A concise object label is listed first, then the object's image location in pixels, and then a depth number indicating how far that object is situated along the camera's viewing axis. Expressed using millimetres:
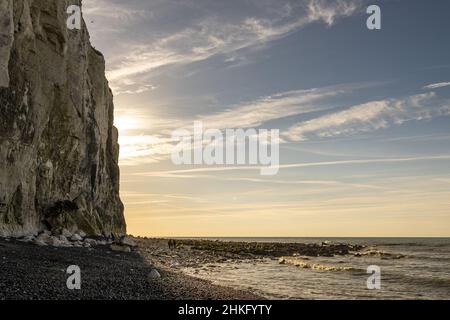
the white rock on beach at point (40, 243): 29772
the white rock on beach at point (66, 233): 37838
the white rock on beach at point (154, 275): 22027
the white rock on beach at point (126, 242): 44469
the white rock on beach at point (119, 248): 37281
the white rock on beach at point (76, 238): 37441
